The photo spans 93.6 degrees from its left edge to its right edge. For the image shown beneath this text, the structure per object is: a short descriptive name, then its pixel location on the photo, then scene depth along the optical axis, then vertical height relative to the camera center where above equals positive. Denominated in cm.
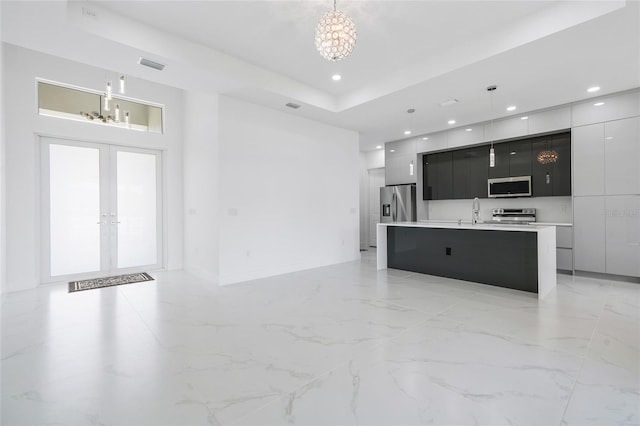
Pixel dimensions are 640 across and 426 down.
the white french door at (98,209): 479 +9
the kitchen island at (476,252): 397 -65
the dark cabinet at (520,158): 569 +99
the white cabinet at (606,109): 448 +155
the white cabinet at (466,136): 608 +155
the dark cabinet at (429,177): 716 +81
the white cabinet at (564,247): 507 -66
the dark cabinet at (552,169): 521 +72
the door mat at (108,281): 450 -109
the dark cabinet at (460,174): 659 +79
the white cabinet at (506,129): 553 +154
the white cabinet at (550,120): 505 +154
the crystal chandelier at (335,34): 260 +155
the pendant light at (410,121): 528 +177
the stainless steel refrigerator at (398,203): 728 +19
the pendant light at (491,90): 424 +176
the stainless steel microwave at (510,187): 566 +44
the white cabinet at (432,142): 664 +155
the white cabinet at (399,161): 723 +124
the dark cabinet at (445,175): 685 +81
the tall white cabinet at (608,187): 448 +34
